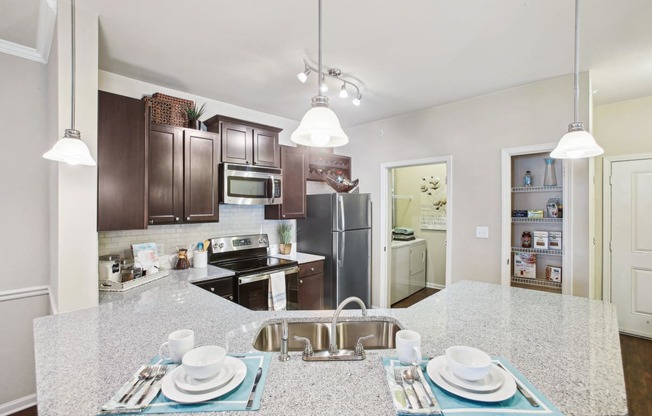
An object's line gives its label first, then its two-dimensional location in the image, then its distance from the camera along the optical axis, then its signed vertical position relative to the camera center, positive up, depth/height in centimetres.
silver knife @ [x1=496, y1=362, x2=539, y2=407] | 84 -54
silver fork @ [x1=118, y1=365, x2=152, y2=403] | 85 -54
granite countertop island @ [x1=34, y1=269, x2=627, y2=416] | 87 -55
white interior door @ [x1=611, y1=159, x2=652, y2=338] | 320 -39
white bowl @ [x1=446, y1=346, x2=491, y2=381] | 88 -47
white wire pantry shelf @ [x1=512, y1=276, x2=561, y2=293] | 289 -73
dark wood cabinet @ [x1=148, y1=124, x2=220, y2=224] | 251 +30
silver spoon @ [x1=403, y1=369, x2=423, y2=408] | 89 -54
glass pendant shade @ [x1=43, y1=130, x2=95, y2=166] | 144 +28
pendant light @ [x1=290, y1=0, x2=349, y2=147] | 130 +37
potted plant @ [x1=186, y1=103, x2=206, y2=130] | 283 +88
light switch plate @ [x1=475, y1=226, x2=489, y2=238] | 308 -24
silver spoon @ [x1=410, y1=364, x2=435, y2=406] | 84 -54
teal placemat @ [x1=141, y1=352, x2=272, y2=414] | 82 -55
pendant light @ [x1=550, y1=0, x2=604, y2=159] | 150 +35
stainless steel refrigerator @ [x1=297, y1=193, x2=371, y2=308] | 353 -39
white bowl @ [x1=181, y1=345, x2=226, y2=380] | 87 -47
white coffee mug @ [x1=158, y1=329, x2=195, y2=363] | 103 -48
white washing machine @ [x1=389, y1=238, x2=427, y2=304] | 433 -93
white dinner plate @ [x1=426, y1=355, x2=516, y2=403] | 84 -53
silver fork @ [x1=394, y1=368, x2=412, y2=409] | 86 -54
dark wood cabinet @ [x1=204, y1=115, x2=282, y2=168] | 297 +72
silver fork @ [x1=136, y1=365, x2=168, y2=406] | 85 -54
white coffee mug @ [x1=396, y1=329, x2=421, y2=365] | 101 -48
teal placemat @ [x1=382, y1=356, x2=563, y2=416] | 80 -55
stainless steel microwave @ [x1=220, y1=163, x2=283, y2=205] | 294 +25
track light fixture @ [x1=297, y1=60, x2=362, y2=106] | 238 +116
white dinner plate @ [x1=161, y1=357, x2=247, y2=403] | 84 -53
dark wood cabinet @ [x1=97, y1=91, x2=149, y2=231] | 191 +30
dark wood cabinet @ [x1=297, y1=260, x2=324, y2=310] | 329 -88
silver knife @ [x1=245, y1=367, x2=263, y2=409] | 84 -55
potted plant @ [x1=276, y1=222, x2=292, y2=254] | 369 -37
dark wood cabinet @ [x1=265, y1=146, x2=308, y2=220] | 352 +27
